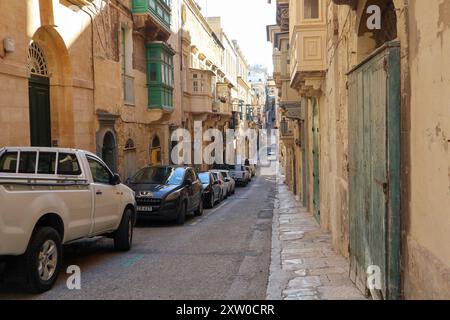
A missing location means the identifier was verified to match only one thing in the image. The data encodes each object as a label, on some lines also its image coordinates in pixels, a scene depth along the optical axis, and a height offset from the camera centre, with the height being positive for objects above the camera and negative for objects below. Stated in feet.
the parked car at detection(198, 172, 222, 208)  64.75 -5.58
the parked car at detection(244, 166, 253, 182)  134.72 -6.37
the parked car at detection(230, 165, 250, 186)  122.31 -6.81
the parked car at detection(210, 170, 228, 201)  74.98 -5.60
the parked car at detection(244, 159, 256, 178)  153.77 -7.75
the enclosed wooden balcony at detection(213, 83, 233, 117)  131.95 +12.95
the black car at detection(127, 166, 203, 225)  43.91 -3.97
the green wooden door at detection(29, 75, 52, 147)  45.01 +3.51
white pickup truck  19.03 -2.57
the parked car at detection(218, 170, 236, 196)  87.30 -6.38
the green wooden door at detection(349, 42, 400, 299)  15.14 -0.83
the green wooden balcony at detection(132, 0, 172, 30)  68.18 +19.52
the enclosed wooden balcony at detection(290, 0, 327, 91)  37.70 +7.42
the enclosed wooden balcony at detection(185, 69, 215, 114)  105.60 +12.04
